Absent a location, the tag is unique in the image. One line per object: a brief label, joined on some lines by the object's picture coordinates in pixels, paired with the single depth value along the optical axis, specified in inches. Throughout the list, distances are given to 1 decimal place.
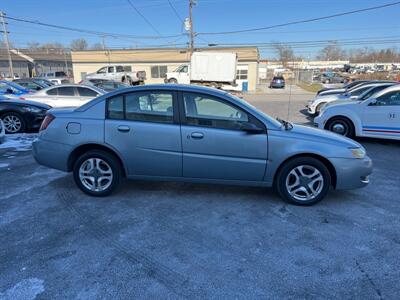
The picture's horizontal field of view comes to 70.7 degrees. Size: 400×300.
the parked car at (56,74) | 1343.5
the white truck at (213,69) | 1031.0
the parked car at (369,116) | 276.2
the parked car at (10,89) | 413.7
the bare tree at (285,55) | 2672.2
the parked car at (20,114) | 312.2
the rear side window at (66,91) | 402.0
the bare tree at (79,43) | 2918.3
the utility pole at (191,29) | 1142.3
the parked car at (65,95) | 393.4
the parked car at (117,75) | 1047.6
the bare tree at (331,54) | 4225.4
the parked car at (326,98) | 445.3
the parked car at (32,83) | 685.3
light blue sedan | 143.6
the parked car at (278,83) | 1441.9
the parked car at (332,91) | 534.0
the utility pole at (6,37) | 1519.4
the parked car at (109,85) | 634.5
